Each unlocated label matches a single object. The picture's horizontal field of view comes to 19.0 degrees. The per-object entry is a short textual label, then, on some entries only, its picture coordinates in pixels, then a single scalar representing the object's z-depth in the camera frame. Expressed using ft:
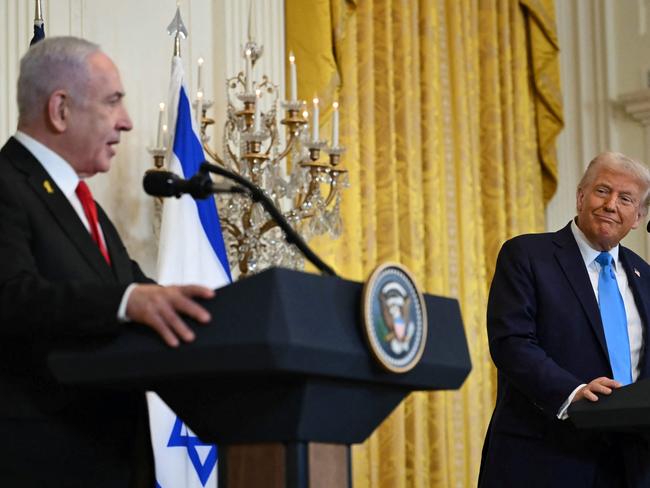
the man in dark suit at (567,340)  21.03
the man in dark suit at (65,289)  11.51
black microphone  12.47
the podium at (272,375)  10.69
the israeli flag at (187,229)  26.63
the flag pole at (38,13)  24.15
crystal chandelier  27.75
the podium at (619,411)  18.84
